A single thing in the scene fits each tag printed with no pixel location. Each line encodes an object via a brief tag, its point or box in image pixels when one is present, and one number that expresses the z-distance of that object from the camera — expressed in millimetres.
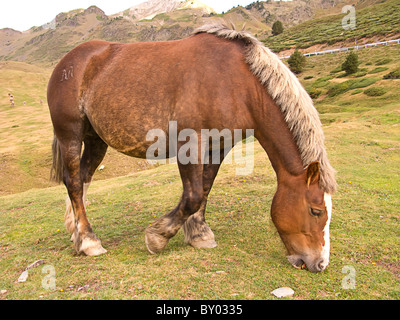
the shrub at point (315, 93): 28188
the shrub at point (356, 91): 24531
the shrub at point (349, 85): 25734
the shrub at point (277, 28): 82625
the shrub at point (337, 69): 35088
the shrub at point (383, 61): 30964
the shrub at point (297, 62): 38331
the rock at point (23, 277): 3702
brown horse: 3402
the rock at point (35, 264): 4107
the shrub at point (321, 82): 30433
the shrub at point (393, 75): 24375
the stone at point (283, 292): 2984
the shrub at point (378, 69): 28034
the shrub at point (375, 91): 22422
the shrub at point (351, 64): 30734
